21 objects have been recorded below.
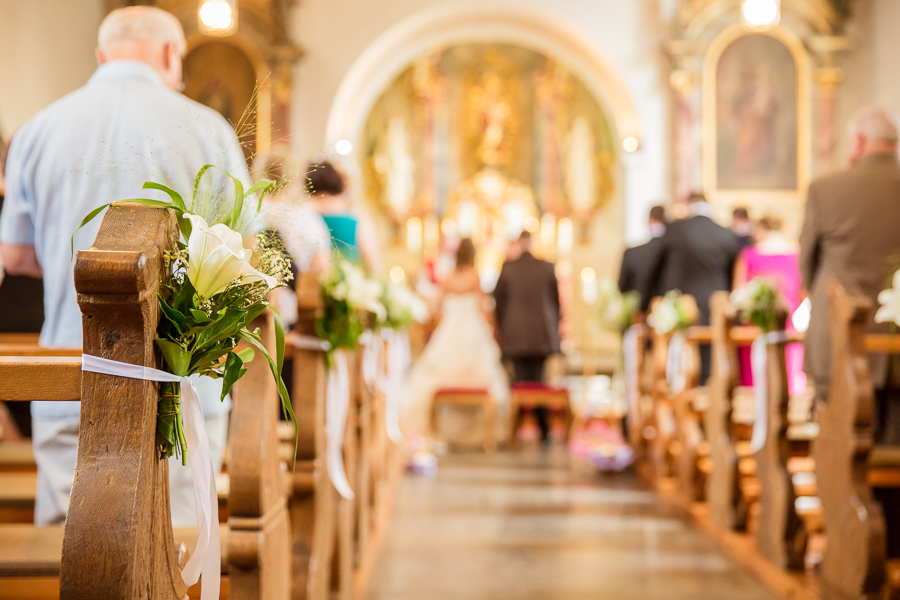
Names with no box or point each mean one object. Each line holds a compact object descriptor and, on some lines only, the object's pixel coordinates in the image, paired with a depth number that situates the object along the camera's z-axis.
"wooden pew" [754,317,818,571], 3.52
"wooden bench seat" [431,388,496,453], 7.44
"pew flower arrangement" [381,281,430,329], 4.76
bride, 7.60
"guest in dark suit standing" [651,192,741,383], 6.12
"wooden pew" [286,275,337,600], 2.48
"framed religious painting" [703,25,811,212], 11.20
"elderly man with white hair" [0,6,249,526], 2.18
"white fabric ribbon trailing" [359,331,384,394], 3.90
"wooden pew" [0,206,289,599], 1.74
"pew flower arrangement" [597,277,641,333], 7.00
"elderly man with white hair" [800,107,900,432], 3.52
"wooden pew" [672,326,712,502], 4.95
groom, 7.86
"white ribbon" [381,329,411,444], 5.67
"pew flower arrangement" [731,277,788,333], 3.82
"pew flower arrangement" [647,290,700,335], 5.40
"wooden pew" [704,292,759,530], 4.21
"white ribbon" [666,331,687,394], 5.37
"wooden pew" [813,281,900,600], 2.89
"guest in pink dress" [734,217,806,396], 5.93
